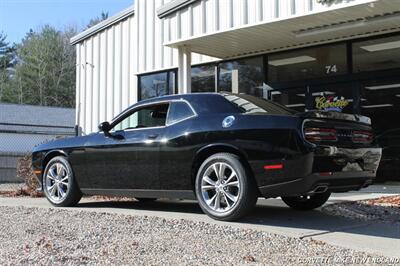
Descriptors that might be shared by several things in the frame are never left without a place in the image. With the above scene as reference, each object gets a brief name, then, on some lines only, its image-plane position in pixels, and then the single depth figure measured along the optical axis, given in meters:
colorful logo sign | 11.70
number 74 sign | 11.84
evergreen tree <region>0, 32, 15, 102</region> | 48.62
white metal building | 10.34
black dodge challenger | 5.88
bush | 11.58
